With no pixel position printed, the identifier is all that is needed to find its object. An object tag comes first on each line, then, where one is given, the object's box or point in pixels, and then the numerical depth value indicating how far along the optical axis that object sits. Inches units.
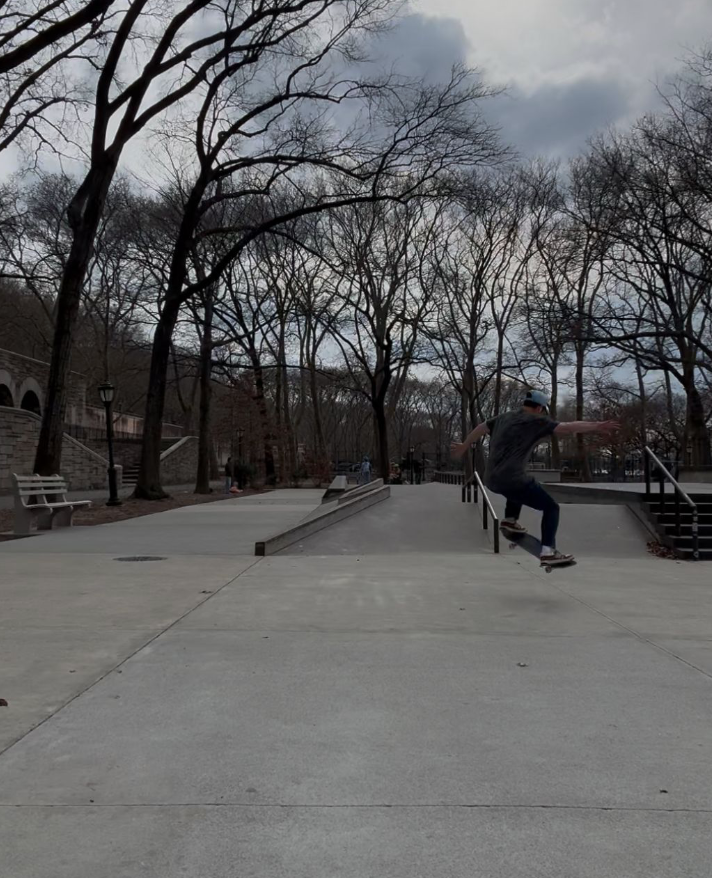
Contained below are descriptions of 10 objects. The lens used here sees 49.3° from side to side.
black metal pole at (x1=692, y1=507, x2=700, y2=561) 406.0
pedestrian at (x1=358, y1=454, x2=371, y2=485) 1470.5
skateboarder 285.7
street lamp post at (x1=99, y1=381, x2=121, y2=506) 829.2
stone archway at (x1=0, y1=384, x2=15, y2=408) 1390.3
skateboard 296.8
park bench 503.4
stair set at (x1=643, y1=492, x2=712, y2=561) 435.2
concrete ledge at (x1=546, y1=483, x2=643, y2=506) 554.4
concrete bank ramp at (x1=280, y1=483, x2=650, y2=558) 437.4
